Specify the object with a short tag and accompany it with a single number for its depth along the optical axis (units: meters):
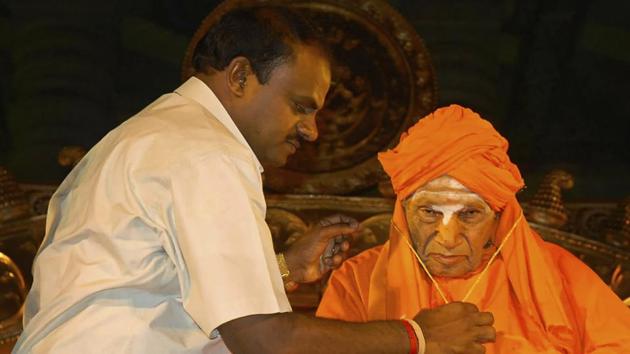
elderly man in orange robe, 6.05
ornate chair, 8.30
